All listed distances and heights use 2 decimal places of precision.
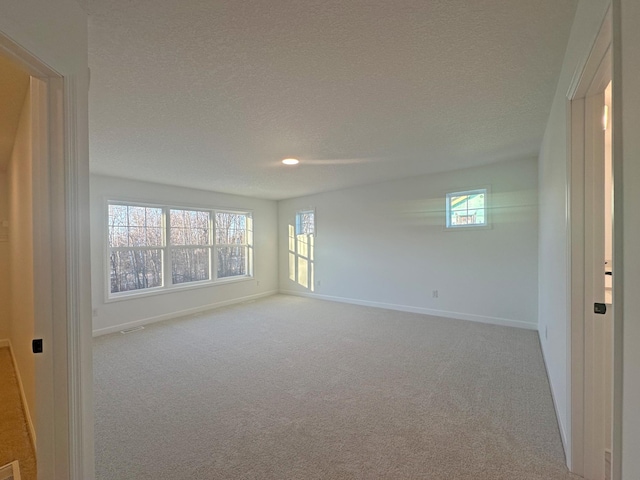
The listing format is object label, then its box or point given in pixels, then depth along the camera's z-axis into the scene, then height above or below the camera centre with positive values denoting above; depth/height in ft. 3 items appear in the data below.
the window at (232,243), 19.47 -0.33
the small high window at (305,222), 21.33 +1.10
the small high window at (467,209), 14.28 +1.33
